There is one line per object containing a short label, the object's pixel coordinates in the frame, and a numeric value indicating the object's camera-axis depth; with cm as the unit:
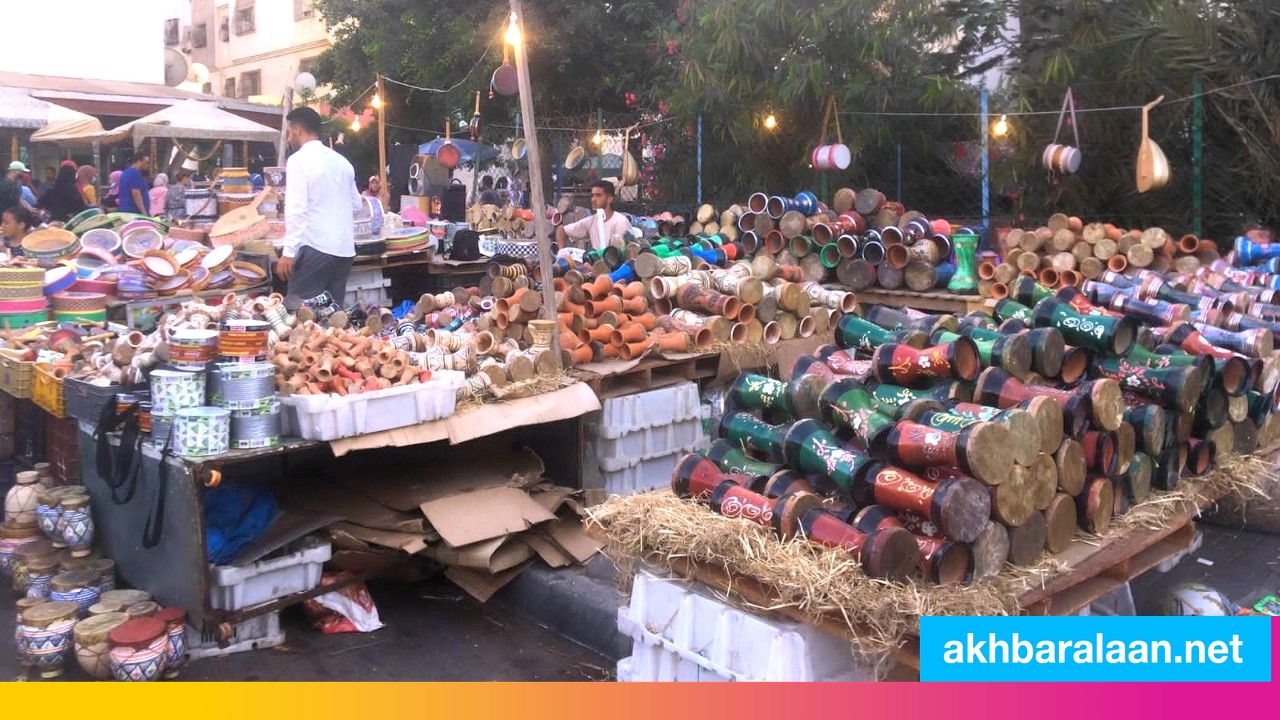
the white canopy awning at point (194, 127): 1416
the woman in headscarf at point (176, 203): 1080
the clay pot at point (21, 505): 491
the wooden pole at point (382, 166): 1078
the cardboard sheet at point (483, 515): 458
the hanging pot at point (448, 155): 1313
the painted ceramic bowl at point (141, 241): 699
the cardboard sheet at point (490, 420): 443
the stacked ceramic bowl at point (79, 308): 615
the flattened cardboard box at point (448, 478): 486
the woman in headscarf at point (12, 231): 753
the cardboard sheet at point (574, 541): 480
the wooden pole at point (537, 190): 503
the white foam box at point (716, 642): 286
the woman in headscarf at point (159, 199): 1231
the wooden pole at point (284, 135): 926
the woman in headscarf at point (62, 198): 1131
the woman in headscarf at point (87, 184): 1357
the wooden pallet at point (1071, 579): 277
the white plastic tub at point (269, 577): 411
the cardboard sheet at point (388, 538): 454
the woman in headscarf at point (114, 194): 1190
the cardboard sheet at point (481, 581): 467
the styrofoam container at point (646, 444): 550
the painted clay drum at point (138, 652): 387
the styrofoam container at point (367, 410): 427
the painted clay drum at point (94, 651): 395
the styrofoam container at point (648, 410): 548
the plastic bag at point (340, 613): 448
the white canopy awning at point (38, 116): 1507
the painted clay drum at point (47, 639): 402
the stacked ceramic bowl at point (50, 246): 678
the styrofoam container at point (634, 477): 551
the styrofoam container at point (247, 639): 417
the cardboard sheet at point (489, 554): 459
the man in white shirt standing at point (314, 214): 602
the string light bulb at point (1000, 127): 954
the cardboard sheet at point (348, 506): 464
